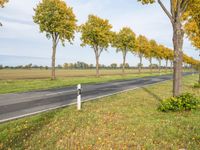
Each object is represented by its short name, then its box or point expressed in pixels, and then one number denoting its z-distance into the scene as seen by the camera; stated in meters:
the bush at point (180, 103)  9.20
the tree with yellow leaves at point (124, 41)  50.97
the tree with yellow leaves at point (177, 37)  9.72
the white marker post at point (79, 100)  9.87
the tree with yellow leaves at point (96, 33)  41.28
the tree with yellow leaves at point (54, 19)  31.23
